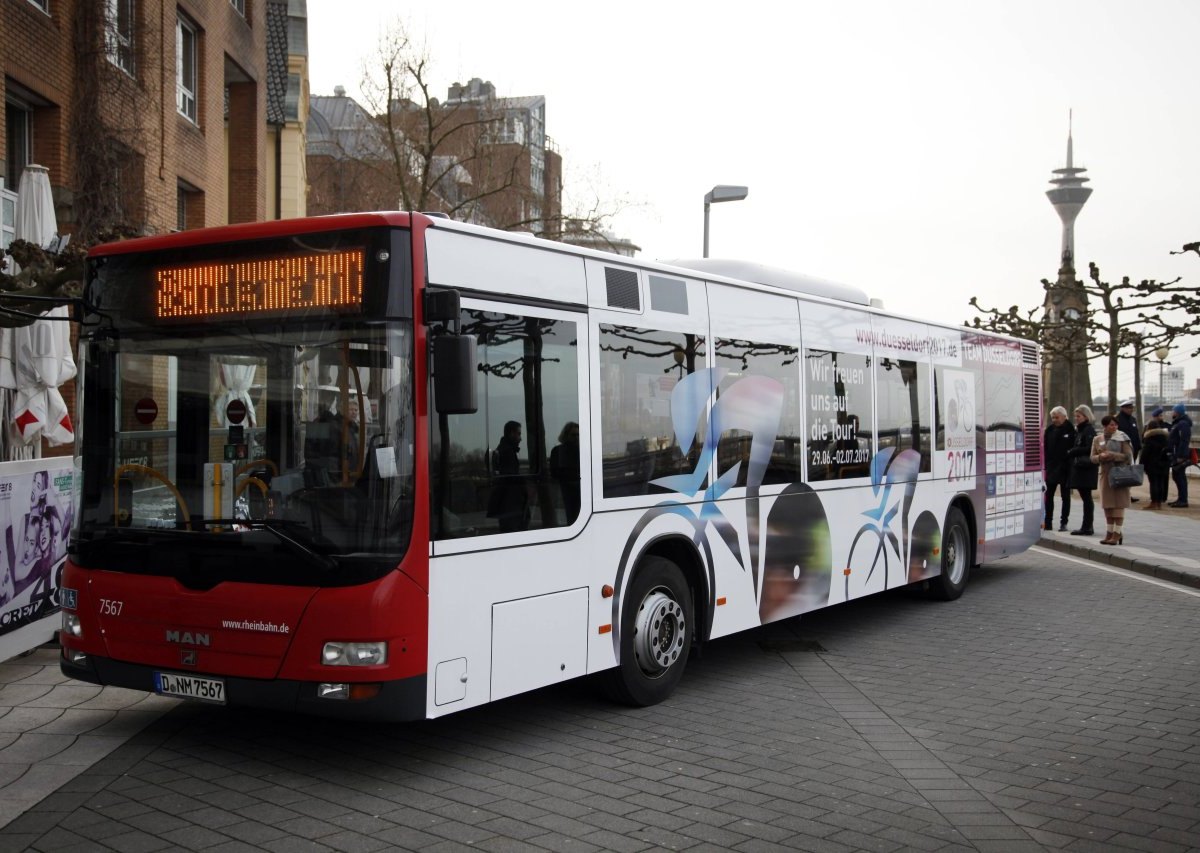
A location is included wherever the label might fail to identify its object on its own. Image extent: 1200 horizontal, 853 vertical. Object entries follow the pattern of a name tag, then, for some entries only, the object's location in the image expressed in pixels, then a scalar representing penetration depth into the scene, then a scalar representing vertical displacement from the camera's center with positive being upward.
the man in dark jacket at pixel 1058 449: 20.00 -0.17
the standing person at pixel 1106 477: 17.00 -0.54
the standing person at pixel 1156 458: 23.97 -0.44
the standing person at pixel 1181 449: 24.86 -0.25
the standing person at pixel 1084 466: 19.19 -0.43
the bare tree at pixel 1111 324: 30.53 +3.64
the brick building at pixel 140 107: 17.23 +5.54
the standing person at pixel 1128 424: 22.28 +0.27
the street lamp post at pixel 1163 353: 41.28 +2.81
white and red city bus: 6.00 -0.12
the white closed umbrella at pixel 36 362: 11.36 +0.84
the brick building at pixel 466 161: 30.25 +7.60
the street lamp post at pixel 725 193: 22.91 +4.62
